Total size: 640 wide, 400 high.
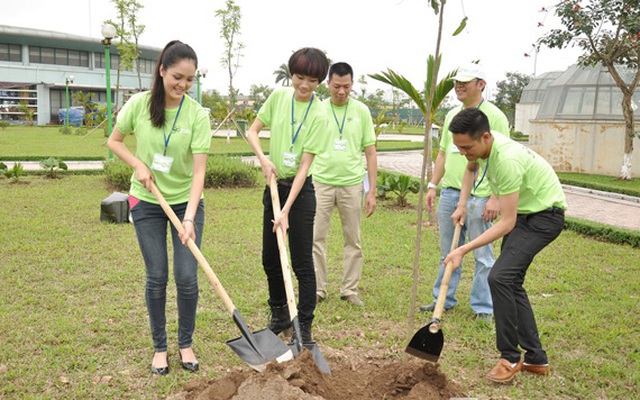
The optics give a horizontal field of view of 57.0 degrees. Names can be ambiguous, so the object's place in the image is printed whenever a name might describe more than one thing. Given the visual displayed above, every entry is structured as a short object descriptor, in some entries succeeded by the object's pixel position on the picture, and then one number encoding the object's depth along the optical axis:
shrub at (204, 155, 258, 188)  10.77
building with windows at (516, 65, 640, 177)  14.63
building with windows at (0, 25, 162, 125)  46.19
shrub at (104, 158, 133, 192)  10.15
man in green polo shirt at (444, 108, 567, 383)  3.05
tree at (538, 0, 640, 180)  12.33
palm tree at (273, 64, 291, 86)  64.62
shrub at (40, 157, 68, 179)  11.32
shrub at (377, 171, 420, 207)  9.25
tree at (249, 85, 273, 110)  50.78
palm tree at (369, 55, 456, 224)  6.58
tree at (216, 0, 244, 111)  26.24
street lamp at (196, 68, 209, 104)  24.56
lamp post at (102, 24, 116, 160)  13.09
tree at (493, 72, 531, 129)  42.38
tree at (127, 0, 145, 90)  26.91
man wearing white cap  3.95
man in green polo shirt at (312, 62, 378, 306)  4.46
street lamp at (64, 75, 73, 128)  38.33
